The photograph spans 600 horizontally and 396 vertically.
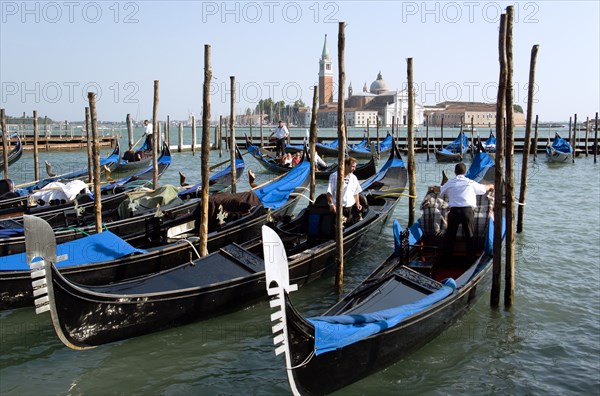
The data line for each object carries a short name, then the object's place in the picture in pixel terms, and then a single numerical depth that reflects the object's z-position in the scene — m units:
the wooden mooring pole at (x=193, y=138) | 22.58
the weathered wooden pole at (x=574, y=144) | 19.35
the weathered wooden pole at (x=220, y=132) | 20.47
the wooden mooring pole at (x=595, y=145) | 19.53
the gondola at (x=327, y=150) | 19.75
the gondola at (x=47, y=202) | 7.14
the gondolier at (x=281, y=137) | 17.12
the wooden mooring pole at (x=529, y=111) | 7.04
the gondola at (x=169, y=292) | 3.53
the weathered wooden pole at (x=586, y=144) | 20.73
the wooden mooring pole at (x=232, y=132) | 8.88
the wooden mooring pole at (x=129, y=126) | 19.56
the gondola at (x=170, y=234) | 4.67
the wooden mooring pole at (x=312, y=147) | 7.58
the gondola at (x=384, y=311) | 2.94
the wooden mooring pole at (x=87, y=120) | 10.85
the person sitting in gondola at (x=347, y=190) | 5.61
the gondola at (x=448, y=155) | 20.44
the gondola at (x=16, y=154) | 13.77
